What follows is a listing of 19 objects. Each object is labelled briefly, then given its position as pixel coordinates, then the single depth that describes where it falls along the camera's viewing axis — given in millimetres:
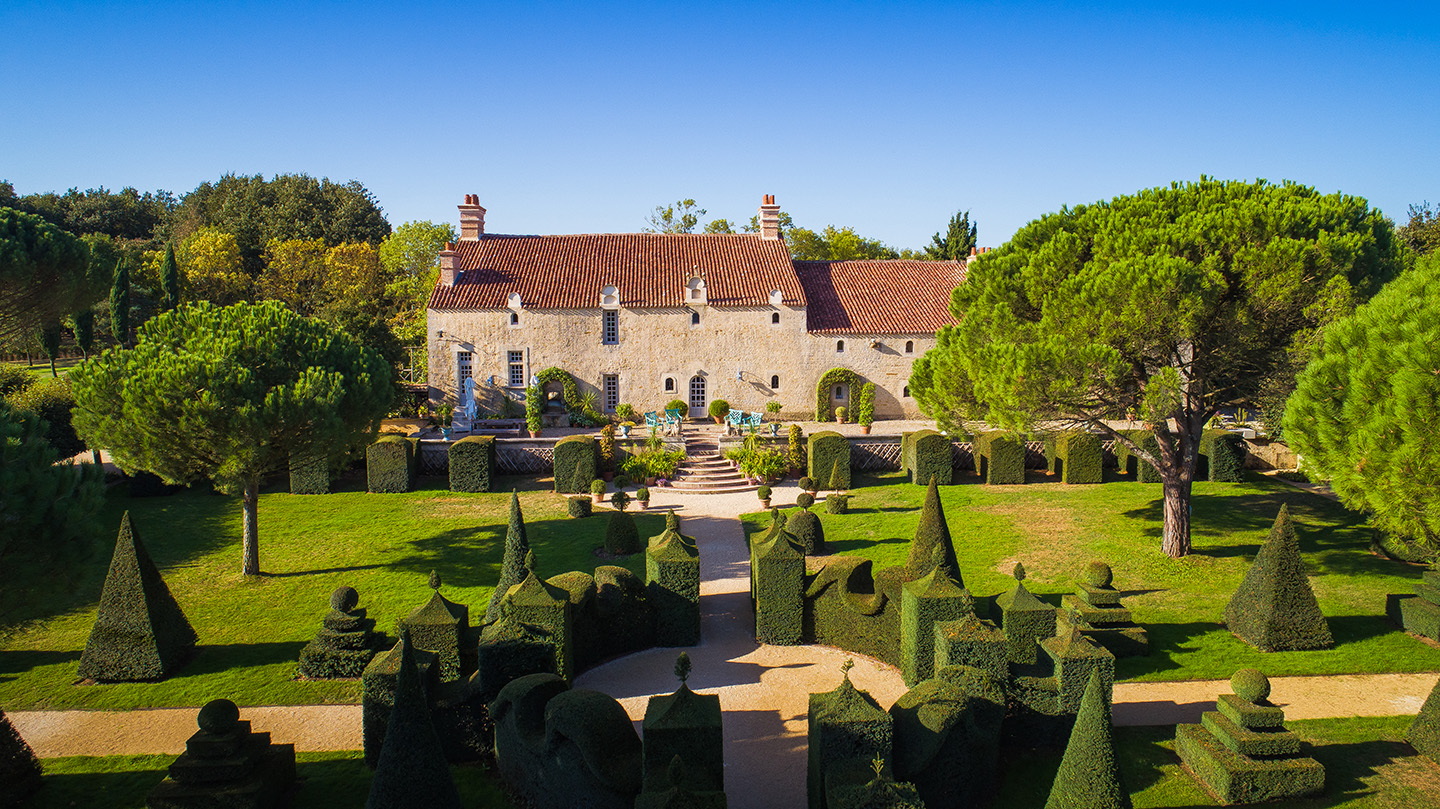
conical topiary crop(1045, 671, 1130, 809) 8922
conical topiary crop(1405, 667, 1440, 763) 11195
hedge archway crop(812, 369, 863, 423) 35938
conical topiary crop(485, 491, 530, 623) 15199
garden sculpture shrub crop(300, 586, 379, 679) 14125
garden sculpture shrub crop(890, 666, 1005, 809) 10102
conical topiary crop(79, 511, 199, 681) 13867
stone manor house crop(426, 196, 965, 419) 35125
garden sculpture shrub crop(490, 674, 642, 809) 9430
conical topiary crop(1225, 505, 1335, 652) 14680
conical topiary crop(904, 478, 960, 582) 15586
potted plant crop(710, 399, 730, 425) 35219
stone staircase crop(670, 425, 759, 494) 28266
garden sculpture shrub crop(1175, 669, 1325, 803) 10359
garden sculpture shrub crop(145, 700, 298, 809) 9695
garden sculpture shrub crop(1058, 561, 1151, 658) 14625
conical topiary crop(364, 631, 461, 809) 8492
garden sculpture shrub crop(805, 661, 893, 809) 9531
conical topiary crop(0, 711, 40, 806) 10273
